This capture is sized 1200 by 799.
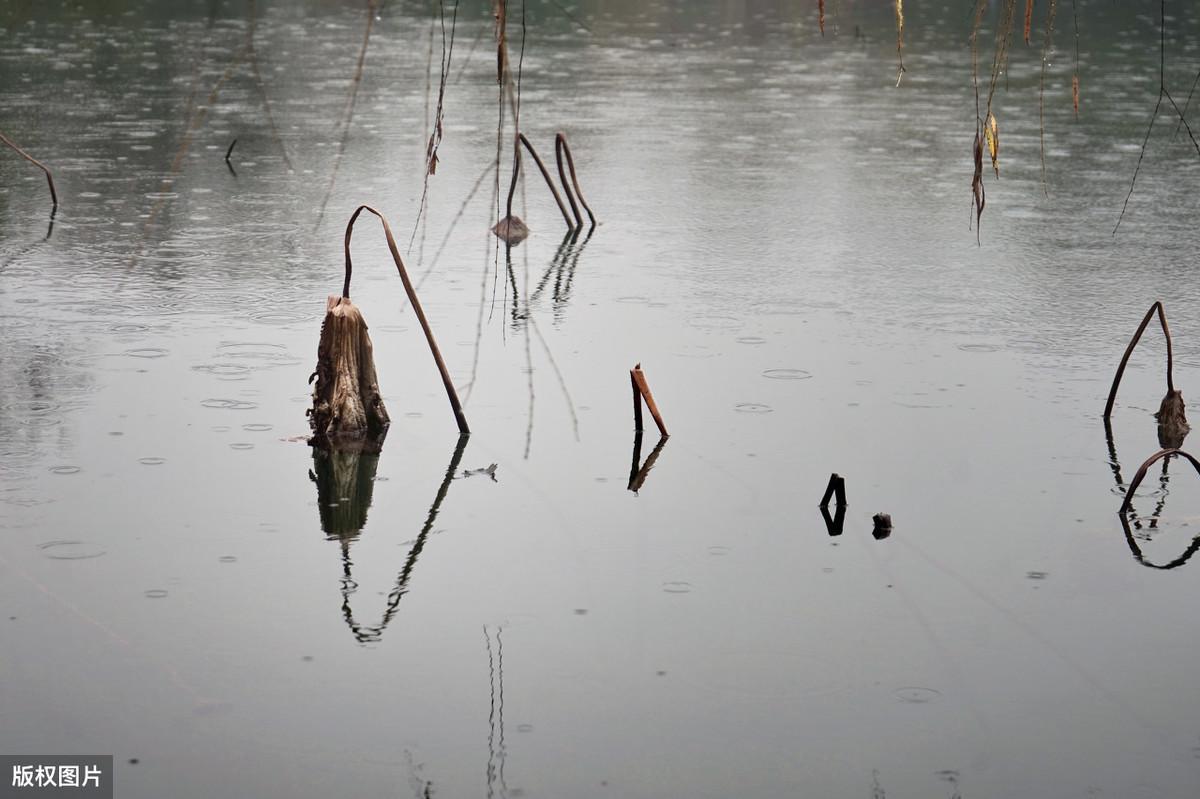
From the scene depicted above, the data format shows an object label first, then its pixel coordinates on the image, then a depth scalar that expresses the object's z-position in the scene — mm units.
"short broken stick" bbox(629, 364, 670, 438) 10617
